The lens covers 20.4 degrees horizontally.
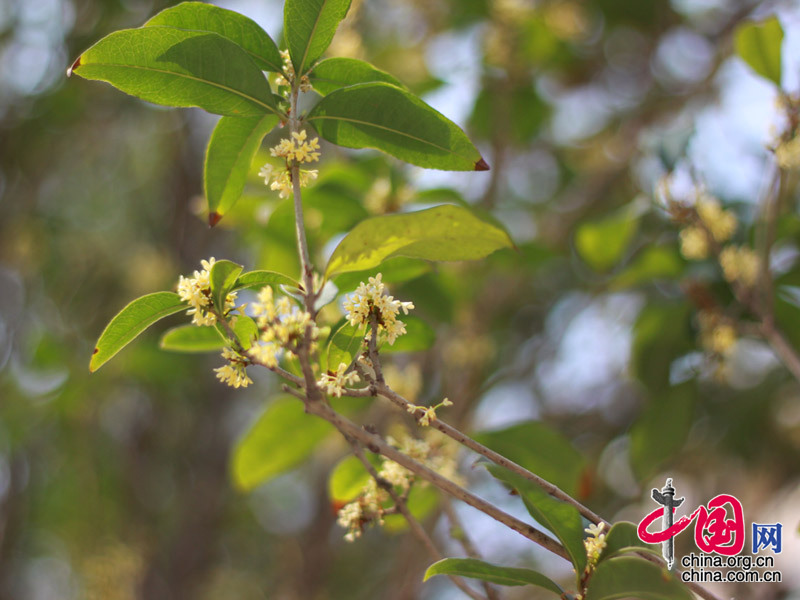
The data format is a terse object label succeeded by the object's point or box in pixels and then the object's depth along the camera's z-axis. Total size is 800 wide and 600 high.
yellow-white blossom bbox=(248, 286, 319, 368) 0.81
